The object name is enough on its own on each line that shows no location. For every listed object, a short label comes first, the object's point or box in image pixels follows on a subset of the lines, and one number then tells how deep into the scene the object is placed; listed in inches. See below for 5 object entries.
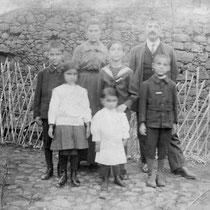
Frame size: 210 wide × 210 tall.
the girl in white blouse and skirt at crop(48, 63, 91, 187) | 165.0
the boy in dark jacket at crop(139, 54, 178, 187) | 167.8
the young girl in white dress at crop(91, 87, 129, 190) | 162.7
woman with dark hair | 181.5
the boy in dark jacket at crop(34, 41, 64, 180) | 173.6
